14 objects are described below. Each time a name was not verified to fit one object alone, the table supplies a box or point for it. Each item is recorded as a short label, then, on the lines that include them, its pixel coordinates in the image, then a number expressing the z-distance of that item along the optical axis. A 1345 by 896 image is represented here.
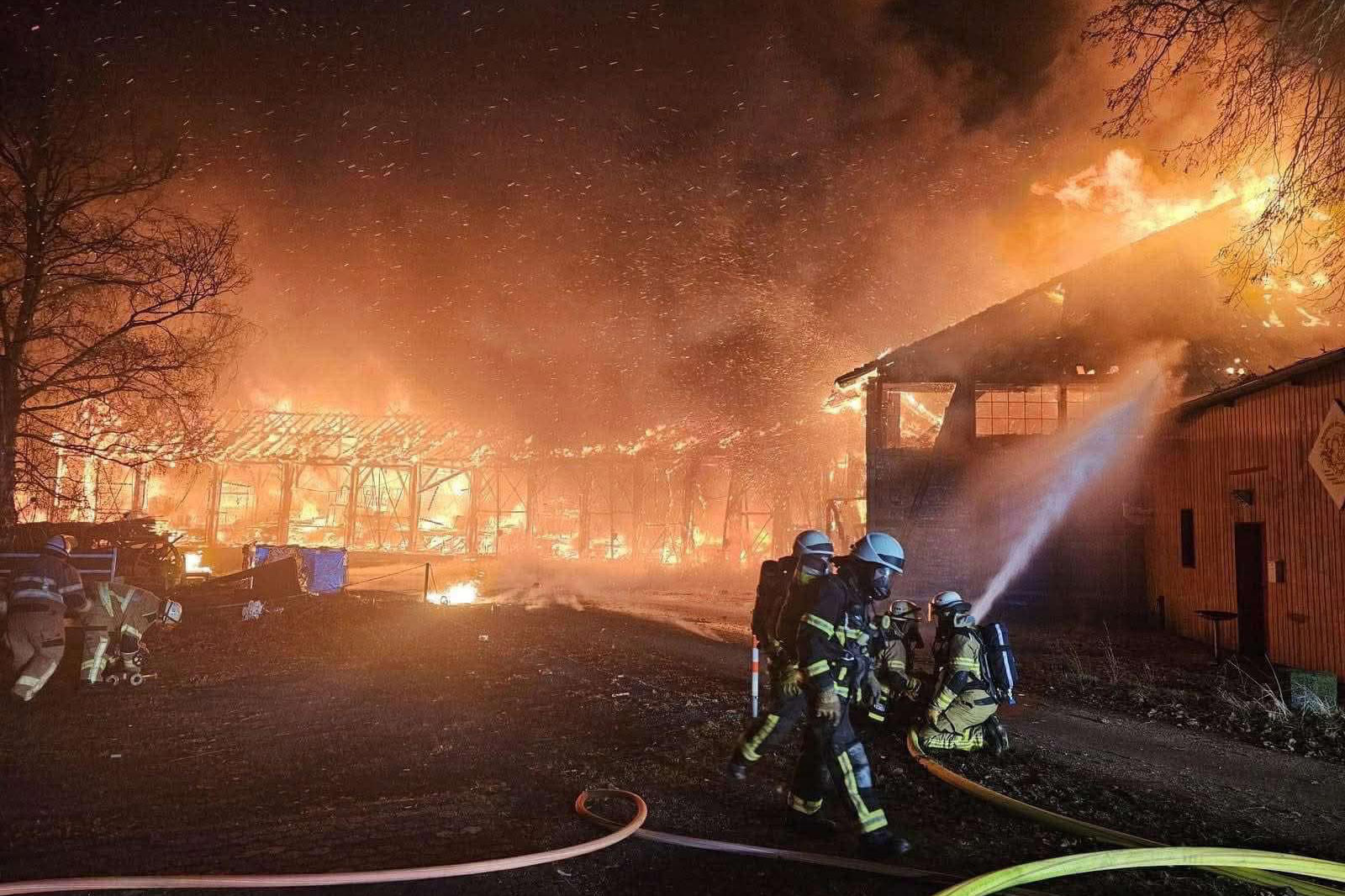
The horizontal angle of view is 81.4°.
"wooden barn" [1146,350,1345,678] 9.81
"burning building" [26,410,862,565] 29.27
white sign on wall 9.52
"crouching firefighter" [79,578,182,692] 9.05
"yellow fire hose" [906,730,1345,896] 3.92
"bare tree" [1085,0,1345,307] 6.42
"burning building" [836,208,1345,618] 16.00
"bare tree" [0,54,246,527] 13.34
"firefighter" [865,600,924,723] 7.06
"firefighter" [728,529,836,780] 5.13
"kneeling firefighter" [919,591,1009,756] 6.63
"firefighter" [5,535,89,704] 8.26
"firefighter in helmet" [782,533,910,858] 4.43
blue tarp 18.27
